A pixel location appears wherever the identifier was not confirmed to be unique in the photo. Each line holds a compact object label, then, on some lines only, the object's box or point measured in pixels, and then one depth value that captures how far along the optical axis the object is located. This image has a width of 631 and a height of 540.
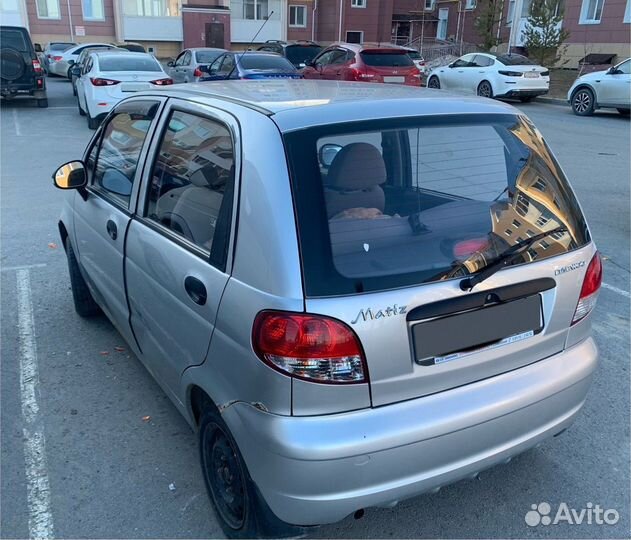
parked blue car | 13.48
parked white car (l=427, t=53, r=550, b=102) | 18.64
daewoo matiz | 1.94
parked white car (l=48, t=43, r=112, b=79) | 27.30
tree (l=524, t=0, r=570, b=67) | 23.59
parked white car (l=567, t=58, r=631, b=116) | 15.54
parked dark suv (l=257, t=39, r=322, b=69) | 23.22
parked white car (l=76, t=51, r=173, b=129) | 12.52
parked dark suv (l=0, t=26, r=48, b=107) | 15.85
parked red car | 15.35
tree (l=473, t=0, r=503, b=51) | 27.11
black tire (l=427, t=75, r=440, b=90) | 21.33
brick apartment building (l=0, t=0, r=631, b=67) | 37.88
